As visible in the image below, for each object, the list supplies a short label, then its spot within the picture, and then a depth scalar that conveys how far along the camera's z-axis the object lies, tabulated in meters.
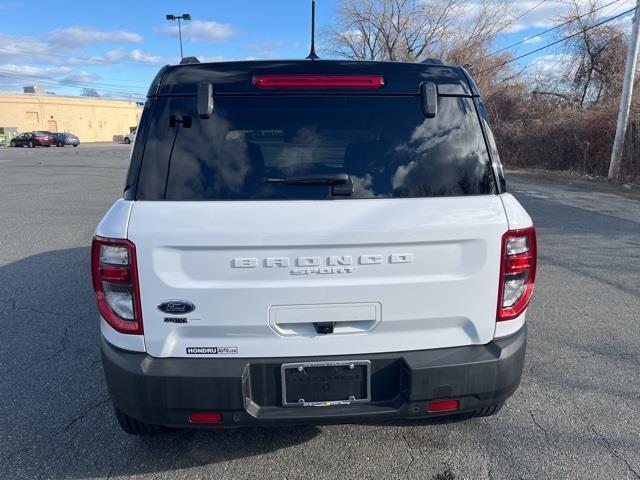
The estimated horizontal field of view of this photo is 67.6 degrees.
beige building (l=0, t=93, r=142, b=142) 70.06
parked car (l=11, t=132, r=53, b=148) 50.01
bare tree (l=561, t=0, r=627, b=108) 26.02
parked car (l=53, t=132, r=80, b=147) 52.62
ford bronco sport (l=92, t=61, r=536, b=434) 2.10
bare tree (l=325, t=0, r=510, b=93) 33.59
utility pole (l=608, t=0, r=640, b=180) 15.41
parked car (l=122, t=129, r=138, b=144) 66.56
